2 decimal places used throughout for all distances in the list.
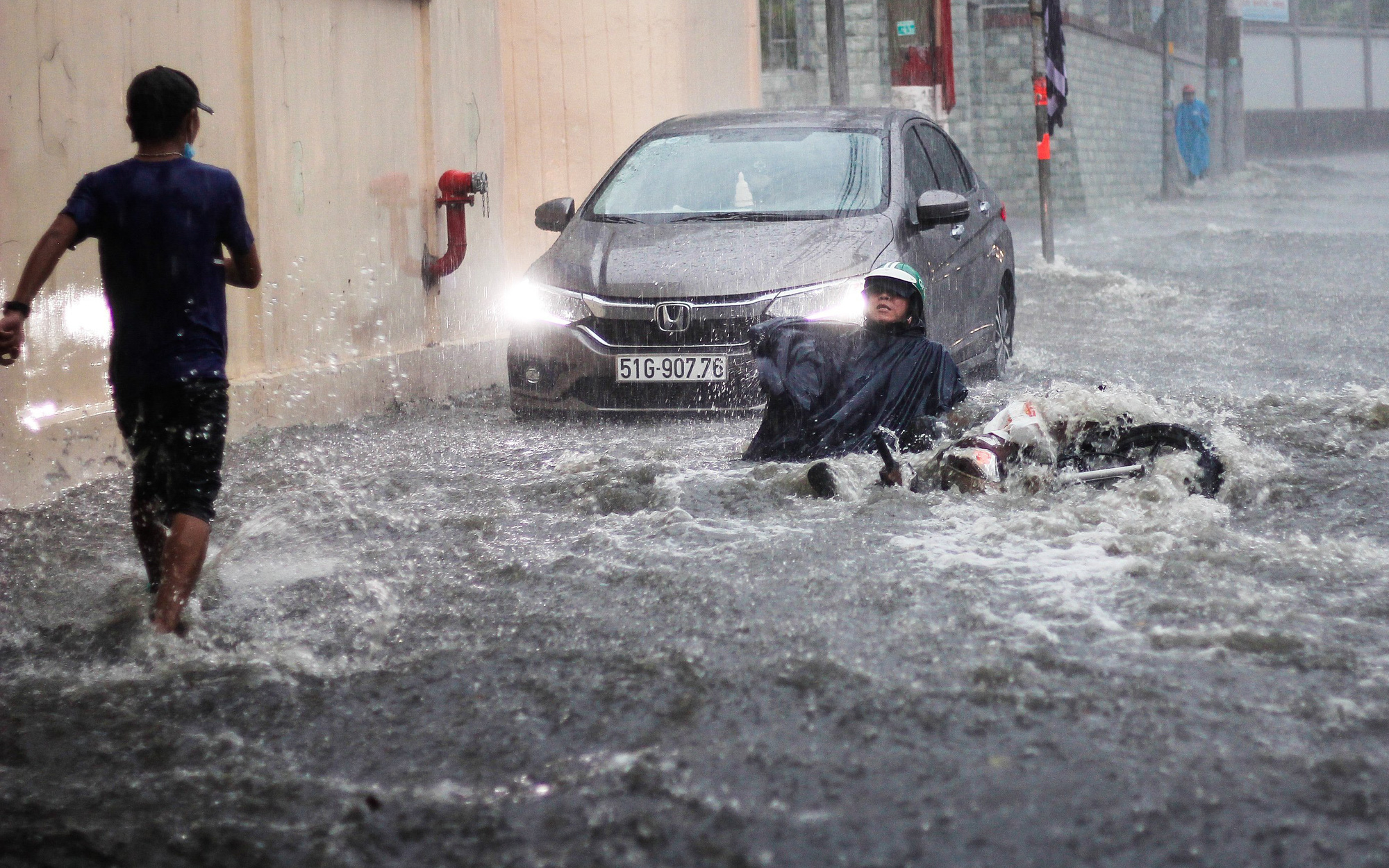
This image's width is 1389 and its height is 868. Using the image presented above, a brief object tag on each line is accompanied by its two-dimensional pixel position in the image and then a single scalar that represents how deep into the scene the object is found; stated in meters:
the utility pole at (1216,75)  43.62
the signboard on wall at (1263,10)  55.88
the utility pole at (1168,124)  34.81
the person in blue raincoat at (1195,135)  39.31
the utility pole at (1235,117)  46.41
